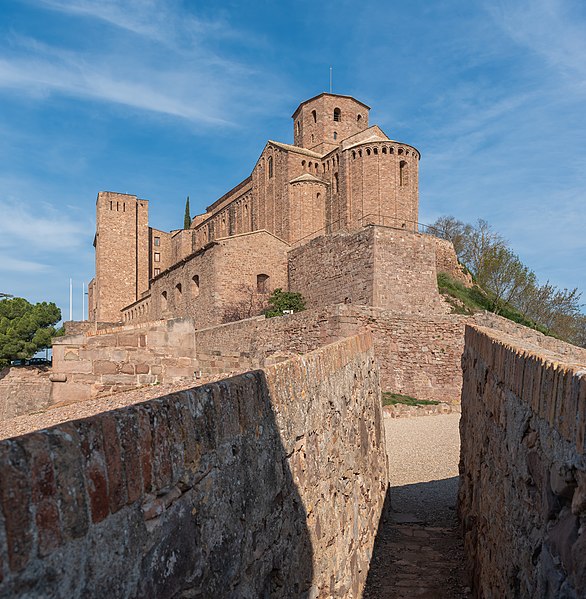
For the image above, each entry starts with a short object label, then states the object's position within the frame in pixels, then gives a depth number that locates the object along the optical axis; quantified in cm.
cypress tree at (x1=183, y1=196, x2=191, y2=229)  6638
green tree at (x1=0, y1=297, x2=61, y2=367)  3953
